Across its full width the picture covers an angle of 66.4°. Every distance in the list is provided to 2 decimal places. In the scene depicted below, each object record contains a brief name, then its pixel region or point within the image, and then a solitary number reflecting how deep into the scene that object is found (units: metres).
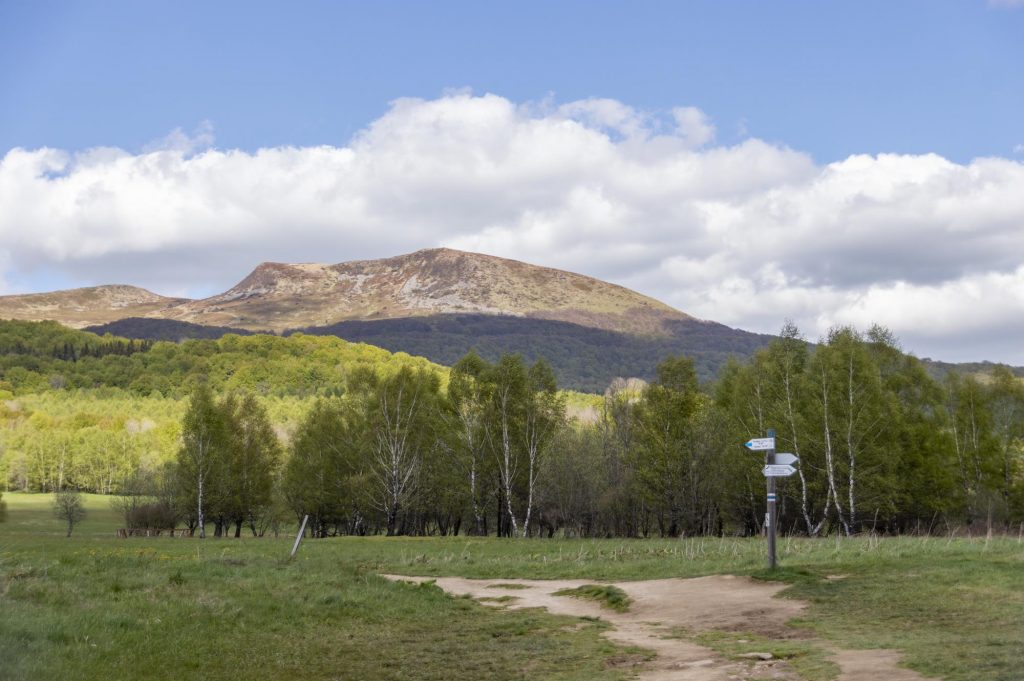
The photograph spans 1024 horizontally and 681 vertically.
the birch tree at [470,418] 61.66
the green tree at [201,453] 68.75
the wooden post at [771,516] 23.50
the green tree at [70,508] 73.74
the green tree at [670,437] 57.97
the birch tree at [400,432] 63.84
